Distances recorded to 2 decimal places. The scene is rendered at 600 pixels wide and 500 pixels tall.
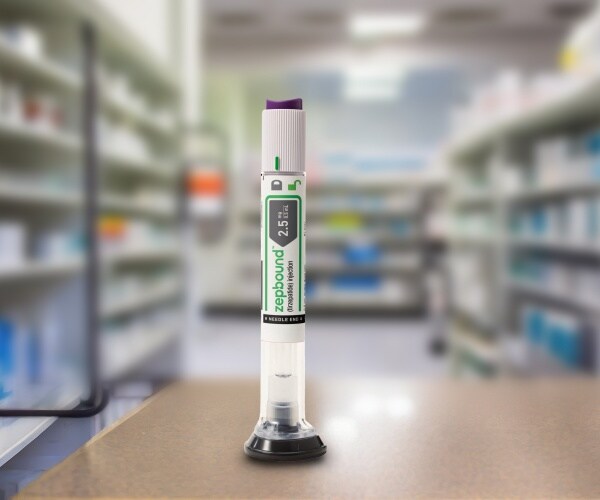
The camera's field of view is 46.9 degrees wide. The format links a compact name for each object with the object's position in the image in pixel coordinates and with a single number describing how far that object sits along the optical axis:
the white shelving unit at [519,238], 3.29
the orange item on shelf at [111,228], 4.59
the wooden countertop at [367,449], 0.52
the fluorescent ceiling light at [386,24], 8.24
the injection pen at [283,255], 0.59
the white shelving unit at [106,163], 3.51
